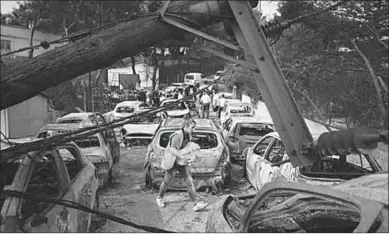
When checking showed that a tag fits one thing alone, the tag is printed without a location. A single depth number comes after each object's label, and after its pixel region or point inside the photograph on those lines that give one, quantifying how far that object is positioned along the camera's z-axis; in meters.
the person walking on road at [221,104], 25.08
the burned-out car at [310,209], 2.83
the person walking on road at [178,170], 8.21
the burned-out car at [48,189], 4.14
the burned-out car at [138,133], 15.79
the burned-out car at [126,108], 19.41
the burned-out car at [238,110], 18.49
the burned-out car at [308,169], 6.07
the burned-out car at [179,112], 20.20
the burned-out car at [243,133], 12.59
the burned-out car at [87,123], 10.73
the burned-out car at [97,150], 9.12
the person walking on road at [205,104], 23.05
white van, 44.57
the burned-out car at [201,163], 8.97
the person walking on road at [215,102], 27.79
